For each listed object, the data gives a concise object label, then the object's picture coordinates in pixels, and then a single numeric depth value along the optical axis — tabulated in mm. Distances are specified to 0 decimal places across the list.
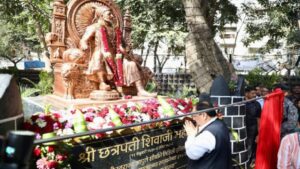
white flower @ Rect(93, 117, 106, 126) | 3730
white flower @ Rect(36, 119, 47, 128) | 3036
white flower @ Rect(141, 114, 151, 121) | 4363
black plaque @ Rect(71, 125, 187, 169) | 3059
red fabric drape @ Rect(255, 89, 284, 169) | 4656
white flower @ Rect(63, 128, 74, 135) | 3305
